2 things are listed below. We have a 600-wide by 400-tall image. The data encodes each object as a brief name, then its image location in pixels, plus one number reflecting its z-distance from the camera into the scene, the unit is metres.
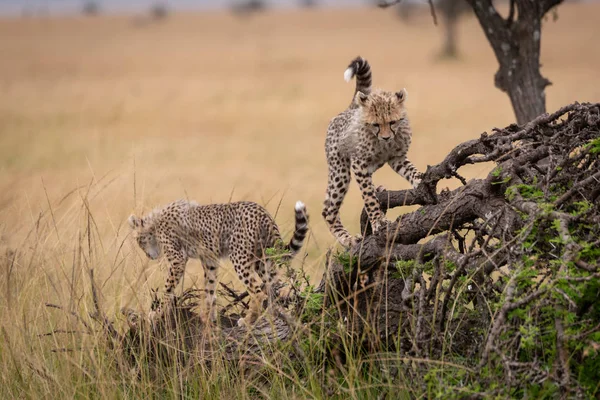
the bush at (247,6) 131.69
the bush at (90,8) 147.00
